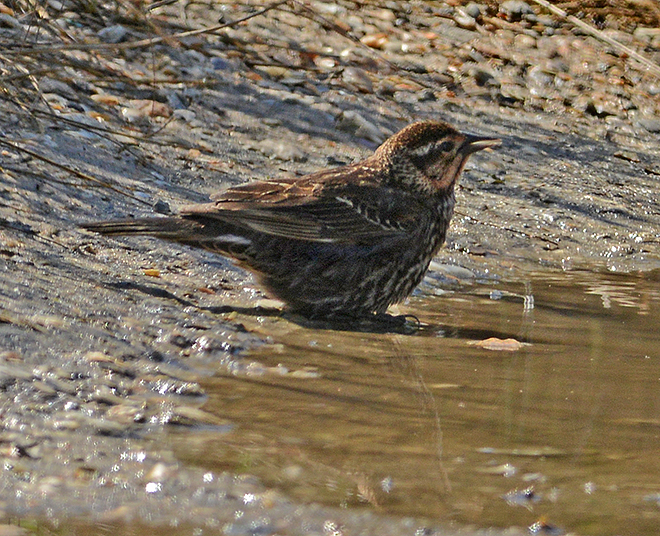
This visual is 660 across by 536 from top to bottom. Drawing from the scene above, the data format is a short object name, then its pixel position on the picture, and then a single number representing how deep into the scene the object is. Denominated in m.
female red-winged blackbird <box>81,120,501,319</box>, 10.48
